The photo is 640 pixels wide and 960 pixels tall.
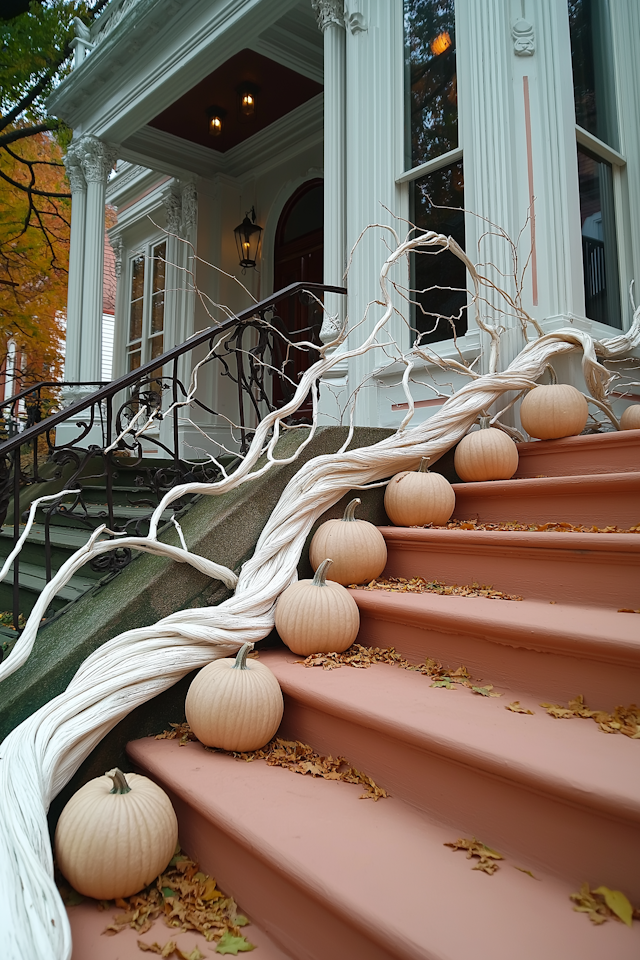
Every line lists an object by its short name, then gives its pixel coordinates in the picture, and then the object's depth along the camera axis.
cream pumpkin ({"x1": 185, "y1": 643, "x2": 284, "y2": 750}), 1.62
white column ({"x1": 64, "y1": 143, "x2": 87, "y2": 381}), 6.56
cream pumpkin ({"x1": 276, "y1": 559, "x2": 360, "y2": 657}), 1.93
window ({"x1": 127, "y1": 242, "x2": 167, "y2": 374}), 8.12
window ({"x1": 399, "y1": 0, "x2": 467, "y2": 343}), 3.67
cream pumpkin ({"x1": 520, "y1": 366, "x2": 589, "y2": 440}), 2.65
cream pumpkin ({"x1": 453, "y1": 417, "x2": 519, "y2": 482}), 2.60
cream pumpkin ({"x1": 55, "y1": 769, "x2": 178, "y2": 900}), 1.31
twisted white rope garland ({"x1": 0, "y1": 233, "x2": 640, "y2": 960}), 1.20
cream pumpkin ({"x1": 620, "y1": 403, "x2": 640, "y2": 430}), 2.90
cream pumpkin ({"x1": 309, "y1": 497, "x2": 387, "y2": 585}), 2.22
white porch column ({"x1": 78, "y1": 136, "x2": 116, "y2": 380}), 6.42
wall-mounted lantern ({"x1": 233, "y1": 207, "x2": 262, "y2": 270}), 7.02
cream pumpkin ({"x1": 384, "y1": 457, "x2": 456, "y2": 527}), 2.46
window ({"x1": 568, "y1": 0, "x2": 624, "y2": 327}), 3.61
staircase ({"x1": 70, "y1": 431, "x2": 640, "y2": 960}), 1.07
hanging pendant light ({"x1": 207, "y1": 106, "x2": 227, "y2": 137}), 6.22
